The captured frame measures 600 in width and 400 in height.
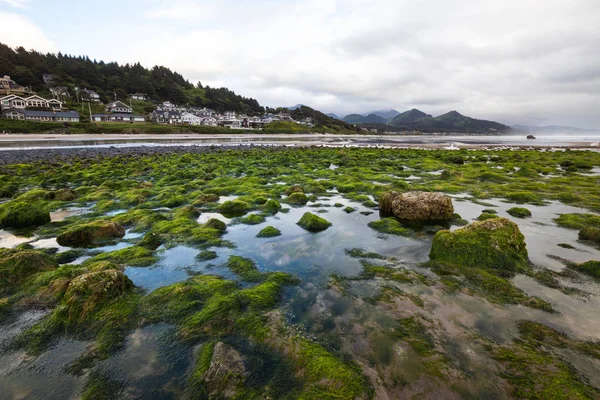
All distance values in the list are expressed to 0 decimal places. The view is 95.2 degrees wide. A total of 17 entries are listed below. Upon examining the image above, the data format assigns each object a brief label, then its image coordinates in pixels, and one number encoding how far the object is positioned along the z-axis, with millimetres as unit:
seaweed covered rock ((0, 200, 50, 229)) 9594
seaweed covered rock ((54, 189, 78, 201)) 13266
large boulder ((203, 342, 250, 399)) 3715
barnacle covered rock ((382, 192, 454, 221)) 10297
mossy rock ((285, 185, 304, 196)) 14242
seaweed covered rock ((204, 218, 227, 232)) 9633
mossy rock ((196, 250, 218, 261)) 7676
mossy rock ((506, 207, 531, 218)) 10809
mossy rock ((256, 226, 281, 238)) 9180
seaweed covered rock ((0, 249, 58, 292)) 6117
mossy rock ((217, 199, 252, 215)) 11734
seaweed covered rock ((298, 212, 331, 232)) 9688
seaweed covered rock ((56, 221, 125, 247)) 8305
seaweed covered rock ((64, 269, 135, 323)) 5125
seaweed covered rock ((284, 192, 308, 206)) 13062
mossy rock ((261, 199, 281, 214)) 11828
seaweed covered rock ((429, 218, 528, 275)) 7062
